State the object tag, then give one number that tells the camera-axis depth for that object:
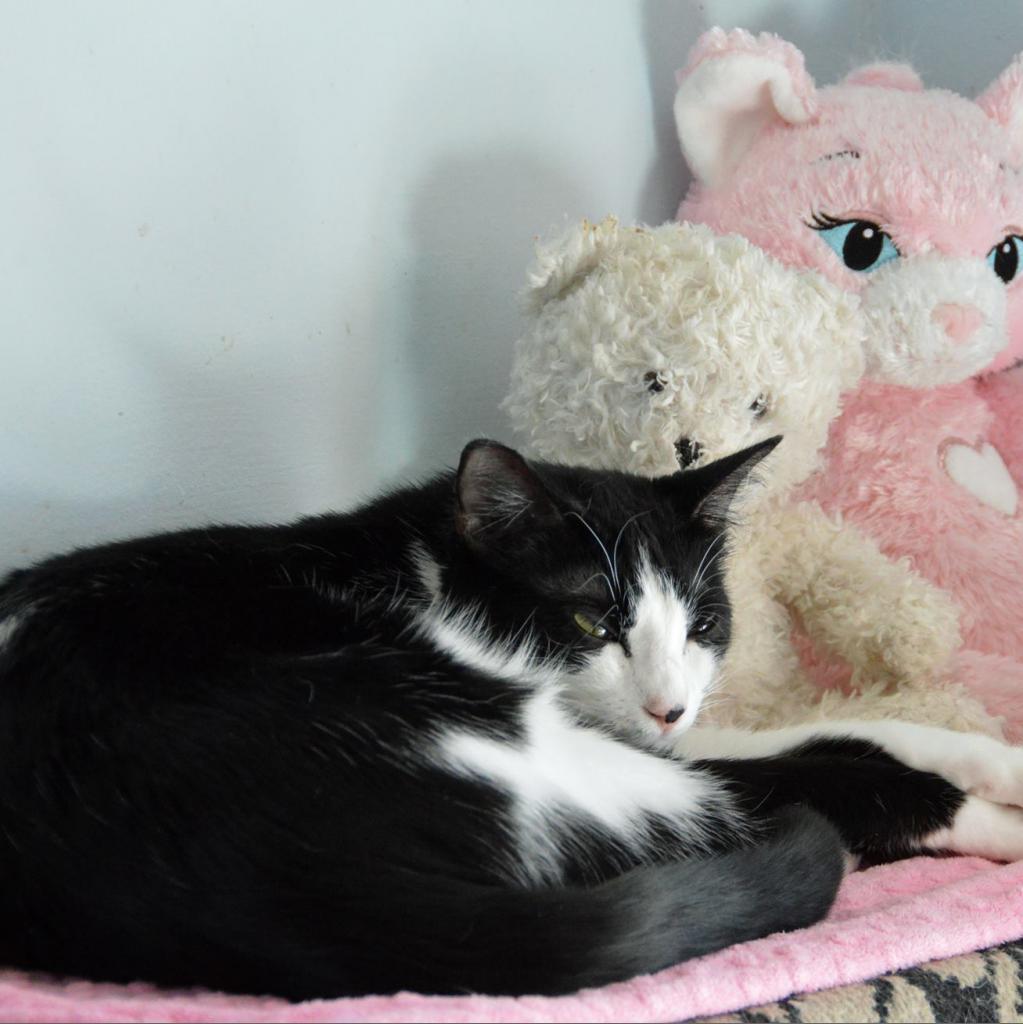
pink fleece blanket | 0.59
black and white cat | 0.64
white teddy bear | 1.17
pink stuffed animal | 1.36
